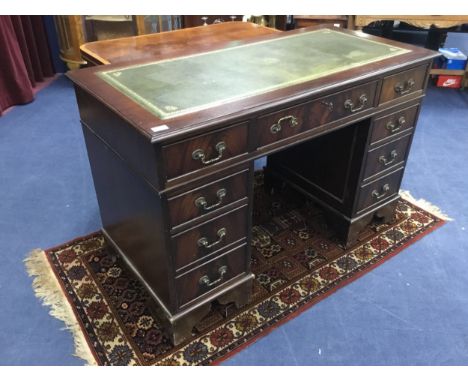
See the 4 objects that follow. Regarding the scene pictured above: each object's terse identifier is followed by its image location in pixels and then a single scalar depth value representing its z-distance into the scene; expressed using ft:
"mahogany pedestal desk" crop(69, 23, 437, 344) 3.82
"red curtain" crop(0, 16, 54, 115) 9.63
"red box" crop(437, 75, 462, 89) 11.07
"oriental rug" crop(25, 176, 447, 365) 4.81
